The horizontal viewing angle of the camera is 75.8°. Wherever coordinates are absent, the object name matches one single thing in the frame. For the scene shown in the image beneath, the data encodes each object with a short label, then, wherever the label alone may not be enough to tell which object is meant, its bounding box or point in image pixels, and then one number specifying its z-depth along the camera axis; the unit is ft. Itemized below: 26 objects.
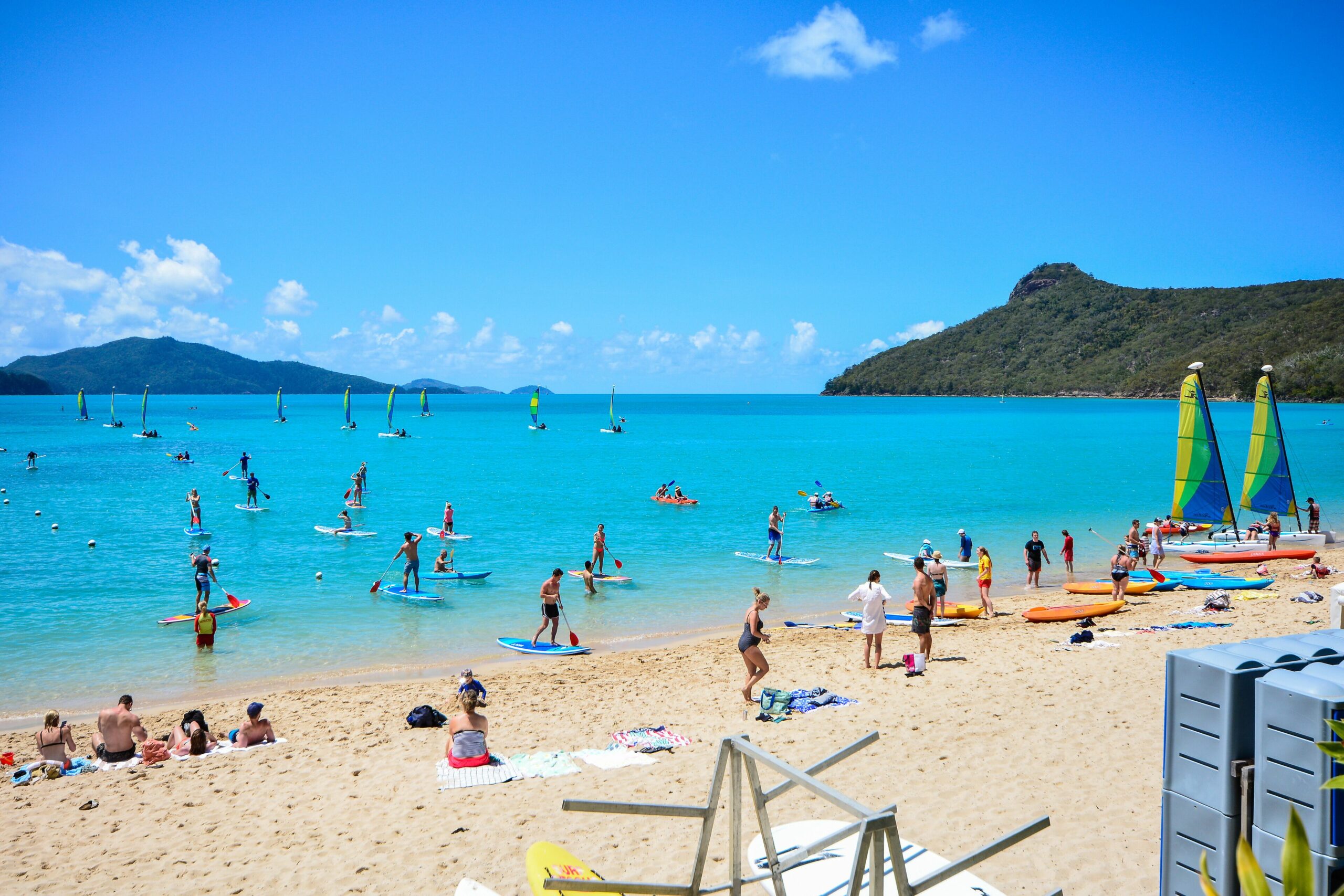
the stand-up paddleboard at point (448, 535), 92.43
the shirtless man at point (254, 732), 34.73
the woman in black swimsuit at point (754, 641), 36.68
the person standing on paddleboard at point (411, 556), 65.21
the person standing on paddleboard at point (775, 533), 78.79
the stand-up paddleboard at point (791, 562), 79.56
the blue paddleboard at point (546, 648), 52.13
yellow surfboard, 17.70
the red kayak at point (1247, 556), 73.26
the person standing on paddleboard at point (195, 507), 93.45
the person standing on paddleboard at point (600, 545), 70.95
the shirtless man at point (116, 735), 33.88
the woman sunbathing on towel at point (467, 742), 30.78
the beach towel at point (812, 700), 36.65
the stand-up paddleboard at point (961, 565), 75.97
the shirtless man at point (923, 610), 41.75
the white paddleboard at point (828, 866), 17.02
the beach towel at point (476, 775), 29.19
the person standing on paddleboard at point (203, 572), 59.36
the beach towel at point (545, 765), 30.01
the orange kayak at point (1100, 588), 62.49
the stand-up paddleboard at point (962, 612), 57.16
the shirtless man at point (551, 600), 53.26
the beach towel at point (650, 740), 32.17
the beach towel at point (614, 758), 30.60
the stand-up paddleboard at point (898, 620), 55.62
